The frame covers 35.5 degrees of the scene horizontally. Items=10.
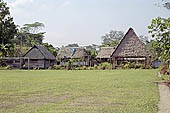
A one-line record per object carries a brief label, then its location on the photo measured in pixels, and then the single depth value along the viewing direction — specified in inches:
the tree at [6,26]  1587.1
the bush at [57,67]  1668.8
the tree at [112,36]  3546.0
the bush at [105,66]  1619.1
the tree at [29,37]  2560.3
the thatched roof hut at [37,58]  1844.2
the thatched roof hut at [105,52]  2031.3
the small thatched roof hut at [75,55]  1956.0
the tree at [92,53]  2148.7
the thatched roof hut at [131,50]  1637.6
